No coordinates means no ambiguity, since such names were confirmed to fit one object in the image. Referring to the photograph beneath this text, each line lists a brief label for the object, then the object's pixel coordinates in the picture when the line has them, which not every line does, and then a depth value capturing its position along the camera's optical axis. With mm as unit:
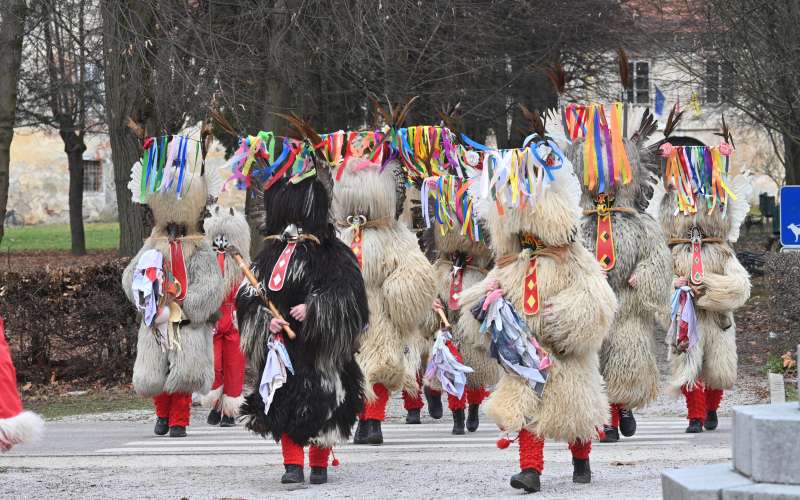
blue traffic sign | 19734
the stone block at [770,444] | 11547
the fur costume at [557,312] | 16766
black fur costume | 17766
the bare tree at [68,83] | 32812
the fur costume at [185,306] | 23266
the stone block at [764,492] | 11406
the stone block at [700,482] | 11812
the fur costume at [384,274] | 22031
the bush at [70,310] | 29594
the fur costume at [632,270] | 21094
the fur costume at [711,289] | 23328
